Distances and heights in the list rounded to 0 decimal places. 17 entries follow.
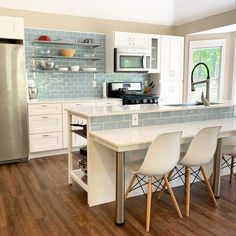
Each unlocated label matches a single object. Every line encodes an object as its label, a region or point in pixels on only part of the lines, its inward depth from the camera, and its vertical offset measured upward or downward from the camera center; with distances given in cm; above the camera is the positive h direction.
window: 546 +45
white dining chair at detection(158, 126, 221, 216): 255 -62
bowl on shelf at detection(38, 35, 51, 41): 473 +78
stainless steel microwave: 509 +45
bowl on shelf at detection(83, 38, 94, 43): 513 +80
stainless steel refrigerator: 403 -32
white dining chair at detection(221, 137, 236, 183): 312 -75
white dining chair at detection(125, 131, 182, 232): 229 -63
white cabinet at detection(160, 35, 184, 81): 562 +55
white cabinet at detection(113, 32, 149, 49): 511 +82
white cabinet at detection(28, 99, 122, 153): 441 -69
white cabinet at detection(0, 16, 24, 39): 404 +82
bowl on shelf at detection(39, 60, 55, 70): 480 +32
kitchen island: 241 -47
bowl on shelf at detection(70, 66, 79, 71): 502 +28
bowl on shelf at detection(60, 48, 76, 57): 492 +56
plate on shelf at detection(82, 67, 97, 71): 513 +27
